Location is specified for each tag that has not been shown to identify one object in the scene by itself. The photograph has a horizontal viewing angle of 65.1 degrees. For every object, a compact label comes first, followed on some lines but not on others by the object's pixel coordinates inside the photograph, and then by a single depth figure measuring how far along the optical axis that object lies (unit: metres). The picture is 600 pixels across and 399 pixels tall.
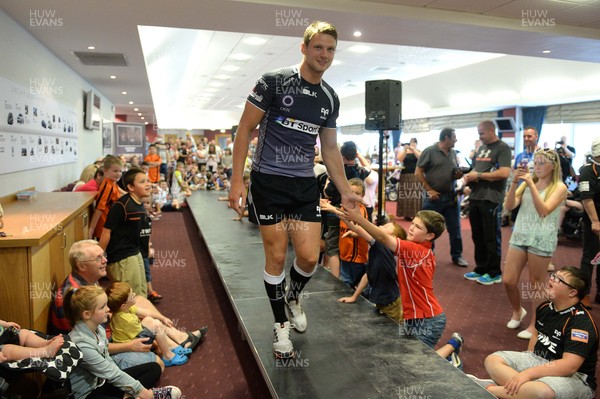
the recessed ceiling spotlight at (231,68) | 12.80
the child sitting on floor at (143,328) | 2.93
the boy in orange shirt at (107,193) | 4.32
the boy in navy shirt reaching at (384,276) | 3.15
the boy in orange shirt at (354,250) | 3.99
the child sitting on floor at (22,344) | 2.15
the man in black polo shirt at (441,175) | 5.62
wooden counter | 2.57
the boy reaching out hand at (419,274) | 2.80
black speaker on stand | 4.64
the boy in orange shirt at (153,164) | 11.57
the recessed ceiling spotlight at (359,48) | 9.95
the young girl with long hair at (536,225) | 3.47
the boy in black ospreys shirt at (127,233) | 3.65
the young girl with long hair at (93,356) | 2.33
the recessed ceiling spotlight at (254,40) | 9.28
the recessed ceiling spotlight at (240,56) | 11.14
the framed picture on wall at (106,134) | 12.60
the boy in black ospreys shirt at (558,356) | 2.34
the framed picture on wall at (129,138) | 14.59
